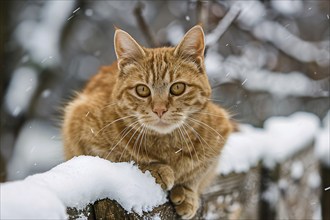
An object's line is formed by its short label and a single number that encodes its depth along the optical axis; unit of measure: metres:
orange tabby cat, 2.50
